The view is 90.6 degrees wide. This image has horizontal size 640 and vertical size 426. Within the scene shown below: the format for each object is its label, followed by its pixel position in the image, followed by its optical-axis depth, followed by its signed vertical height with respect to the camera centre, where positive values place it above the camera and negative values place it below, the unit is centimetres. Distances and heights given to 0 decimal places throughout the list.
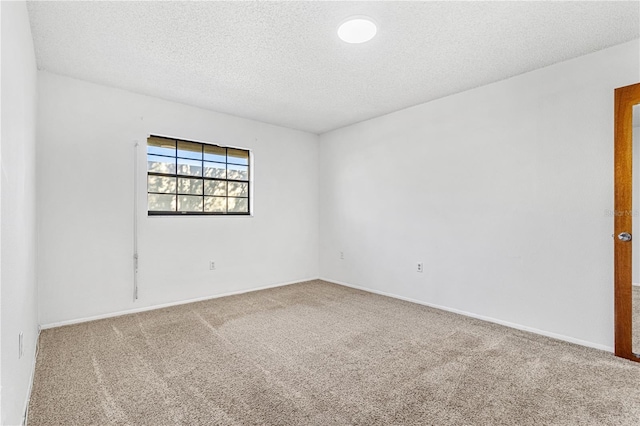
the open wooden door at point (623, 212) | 248 +1
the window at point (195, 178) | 391 +46
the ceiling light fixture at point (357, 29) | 226 +137
